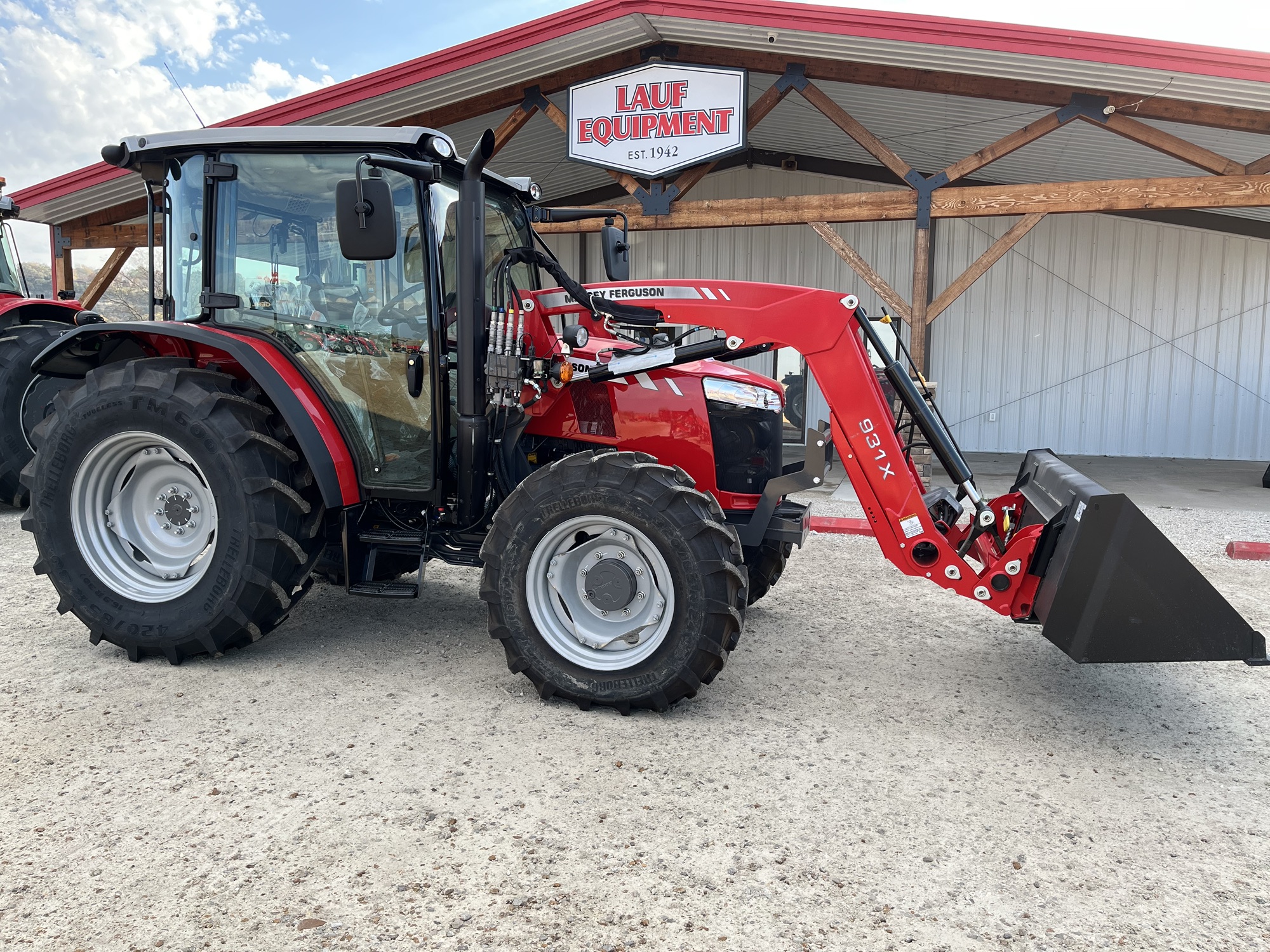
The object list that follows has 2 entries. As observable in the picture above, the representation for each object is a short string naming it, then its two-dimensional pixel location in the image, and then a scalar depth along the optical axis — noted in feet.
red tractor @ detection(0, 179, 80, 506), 22.11
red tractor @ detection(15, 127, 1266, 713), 10.88
